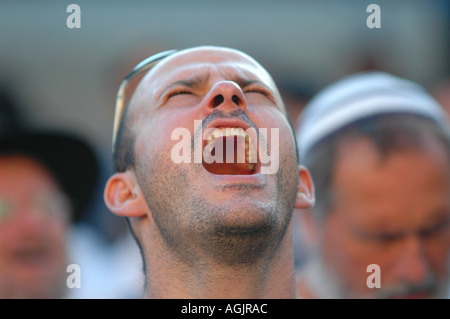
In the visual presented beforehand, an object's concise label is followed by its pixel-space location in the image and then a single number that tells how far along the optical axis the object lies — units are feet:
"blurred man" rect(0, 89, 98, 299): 13.74
